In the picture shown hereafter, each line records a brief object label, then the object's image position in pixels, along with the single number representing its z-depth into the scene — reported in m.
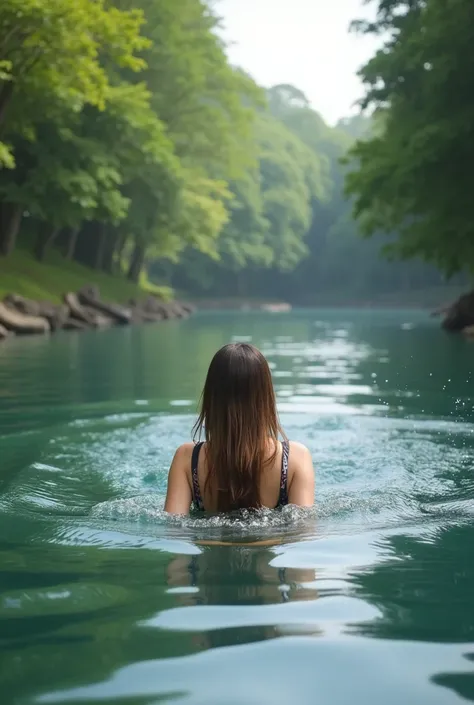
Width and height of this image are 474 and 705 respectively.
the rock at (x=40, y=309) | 26.95
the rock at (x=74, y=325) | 28.70
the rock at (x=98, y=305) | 33.06
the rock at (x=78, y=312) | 30.23
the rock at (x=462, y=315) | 26.53
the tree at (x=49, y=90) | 20.45
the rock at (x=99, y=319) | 30.66
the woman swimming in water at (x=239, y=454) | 4.27
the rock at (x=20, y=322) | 24.55
